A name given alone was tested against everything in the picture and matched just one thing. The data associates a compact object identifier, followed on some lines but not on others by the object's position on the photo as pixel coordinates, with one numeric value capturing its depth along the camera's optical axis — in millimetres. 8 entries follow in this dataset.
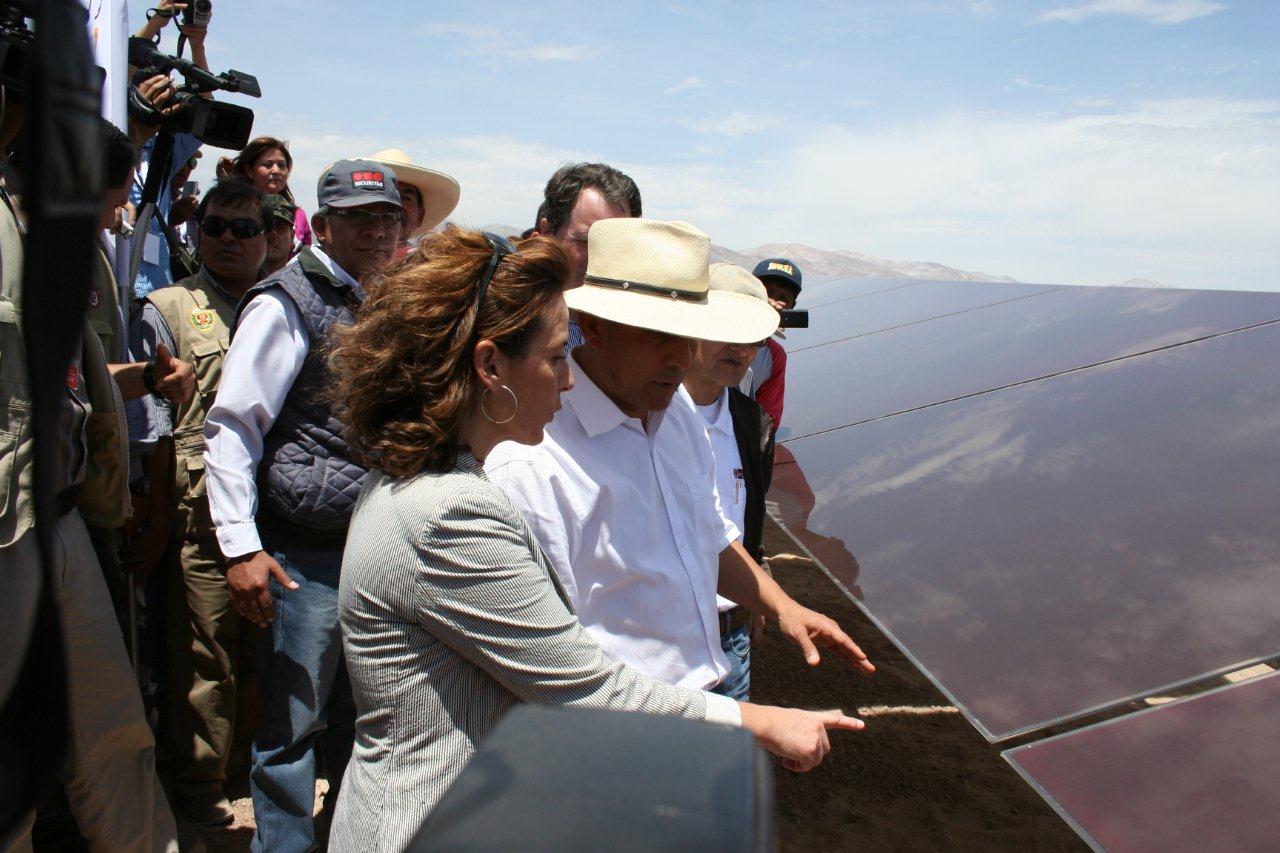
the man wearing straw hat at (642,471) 1654
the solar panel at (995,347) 3988
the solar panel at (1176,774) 1595
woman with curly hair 1199
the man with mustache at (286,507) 2277
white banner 2387
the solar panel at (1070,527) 2008
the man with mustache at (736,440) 2461
